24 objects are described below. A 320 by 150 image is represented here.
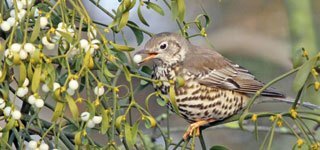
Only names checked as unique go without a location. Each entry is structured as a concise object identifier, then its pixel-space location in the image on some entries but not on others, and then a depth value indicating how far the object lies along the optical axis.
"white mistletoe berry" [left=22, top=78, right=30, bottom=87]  4.23
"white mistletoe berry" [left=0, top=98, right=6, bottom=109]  4.34
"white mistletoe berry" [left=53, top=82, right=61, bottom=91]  4.08
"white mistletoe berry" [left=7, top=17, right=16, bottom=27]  4.36
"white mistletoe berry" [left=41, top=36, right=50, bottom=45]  4.25
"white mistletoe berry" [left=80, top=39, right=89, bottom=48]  4.16
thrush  6.30
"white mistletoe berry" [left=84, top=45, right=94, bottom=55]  4.16
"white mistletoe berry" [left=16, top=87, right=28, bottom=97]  4.27
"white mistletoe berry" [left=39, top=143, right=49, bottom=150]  4.37
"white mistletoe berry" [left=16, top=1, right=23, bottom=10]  4.37
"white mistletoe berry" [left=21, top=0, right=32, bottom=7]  4.42
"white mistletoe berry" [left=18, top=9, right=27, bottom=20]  4.36
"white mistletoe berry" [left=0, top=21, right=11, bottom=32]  4.39
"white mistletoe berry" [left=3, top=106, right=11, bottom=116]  4.30
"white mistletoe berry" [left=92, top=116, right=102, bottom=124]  4.21
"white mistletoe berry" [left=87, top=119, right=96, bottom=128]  4.23
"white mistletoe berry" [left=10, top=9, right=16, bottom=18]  4.46
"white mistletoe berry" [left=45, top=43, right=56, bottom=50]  4.26
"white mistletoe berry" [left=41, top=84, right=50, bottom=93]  4.21
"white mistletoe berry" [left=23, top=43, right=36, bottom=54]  4.09
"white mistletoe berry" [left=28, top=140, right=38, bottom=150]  4.38
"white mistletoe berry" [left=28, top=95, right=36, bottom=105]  4.30
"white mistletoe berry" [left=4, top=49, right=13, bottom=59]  4.11
